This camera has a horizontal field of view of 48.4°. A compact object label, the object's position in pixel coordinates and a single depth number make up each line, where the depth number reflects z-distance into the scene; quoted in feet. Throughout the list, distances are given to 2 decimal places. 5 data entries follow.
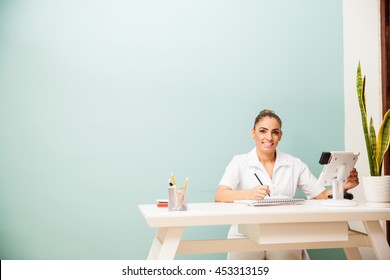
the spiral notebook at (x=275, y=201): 7.31
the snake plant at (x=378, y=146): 8.06
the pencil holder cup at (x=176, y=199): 6.88
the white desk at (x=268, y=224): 6.56
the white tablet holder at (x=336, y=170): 7.87
